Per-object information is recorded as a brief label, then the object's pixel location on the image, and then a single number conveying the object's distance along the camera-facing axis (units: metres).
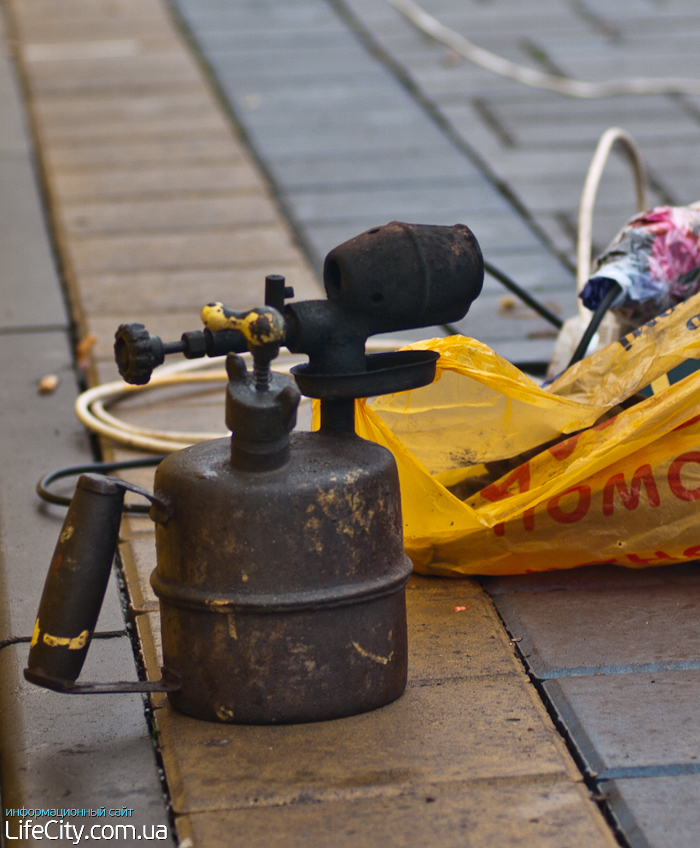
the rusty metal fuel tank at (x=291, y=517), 2.81
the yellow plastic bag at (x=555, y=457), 3.57
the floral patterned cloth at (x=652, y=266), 4.26
